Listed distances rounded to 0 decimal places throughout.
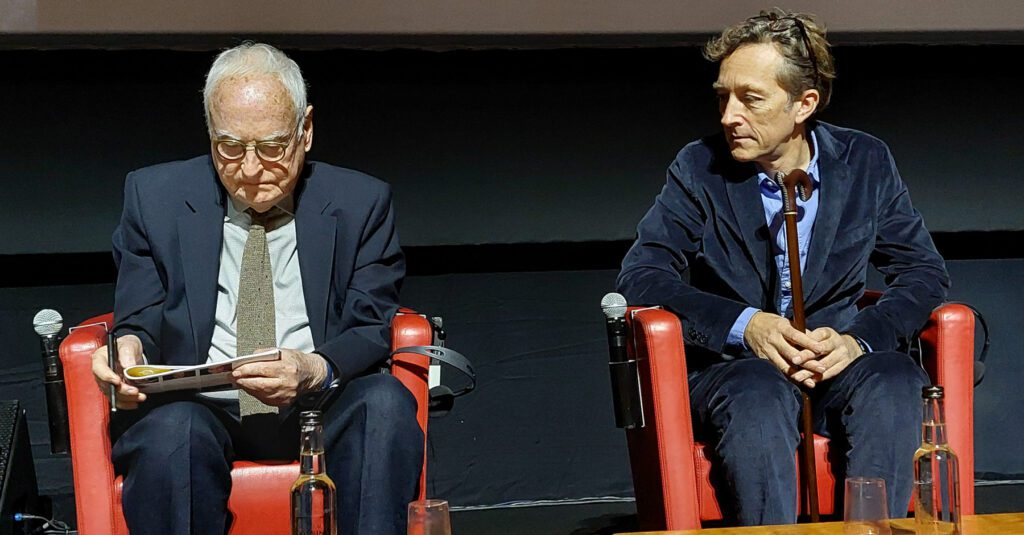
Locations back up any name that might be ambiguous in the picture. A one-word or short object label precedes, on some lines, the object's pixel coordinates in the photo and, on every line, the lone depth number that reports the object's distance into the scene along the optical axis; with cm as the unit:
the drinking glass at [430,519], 161
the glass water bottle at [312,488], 171
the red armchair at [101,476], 229
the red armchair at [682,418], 250
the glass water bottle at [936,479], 189
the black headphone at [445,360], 239
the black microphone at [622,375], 256
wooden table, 190
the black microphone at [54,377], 243
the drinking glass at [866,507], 183
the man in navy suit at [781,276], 244
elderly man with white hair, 219
